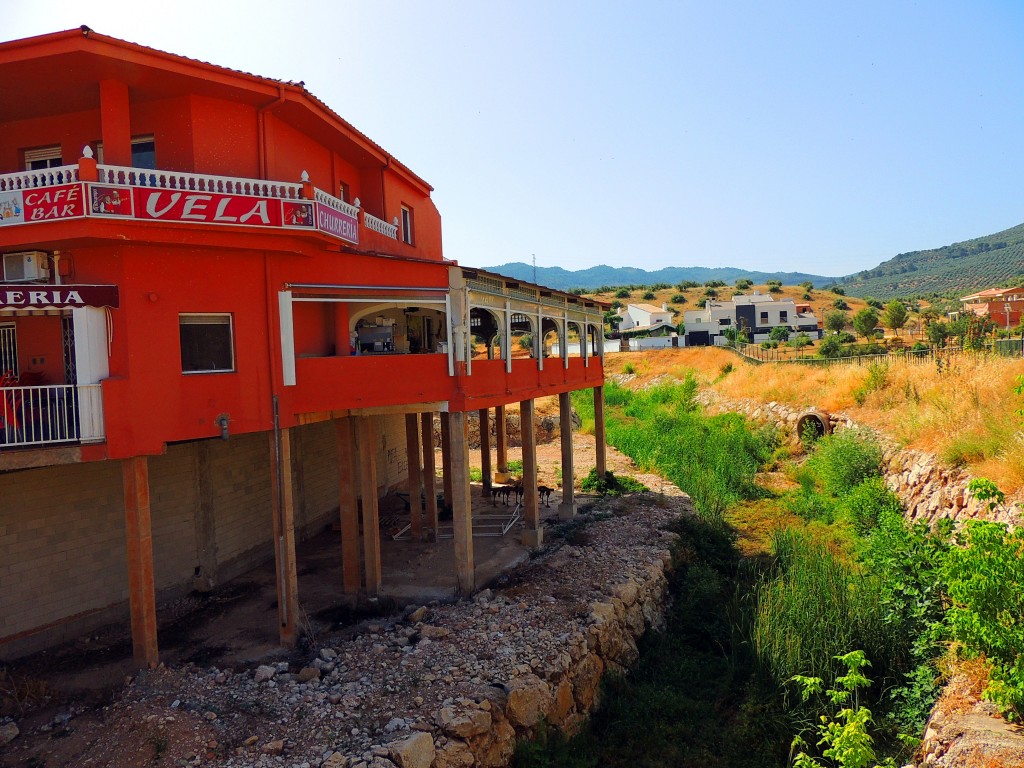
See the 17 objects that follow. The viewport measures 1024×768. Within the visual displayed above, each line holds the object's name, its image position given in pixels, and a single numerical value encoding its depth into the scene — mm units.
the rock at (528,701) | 9531
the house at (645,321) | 76375
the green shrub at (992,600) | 8812
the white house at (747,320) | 73188
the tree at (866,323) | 59469
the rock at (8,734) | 8461
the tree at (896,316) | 59844
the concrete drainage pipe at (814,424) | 27359
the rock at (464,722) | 8680
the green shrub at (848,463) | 21422
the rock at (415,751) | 8023
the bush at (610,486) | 22198
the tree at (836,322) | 71312
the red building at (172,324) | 9578
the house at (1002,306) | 61406
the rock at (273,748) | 8039
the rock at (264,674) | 9758
